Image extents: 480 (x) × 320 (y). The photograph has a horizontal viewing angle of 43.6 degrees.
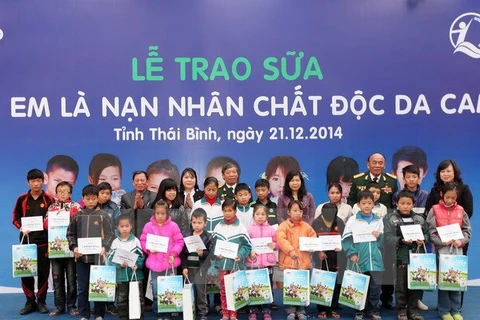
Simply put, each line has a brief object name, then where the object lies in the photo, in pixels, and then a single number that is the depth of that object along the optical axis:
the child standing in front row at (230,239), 4.92
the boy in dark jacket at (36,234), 5.35
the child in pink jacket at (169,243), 4.87
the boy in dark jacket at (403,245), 5.00
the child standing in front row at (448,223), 5.03
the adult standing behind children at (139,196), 5.58
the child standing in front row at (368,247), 4.96
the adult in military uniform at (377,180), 5.59
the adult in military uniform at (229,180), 5.74
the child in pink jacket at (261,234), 5.01
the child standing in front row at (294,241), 4.95
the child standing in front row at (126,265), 4.84
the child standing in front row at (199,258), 4.94
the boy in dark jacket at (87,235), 4.99
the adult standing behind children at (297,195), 5.40
